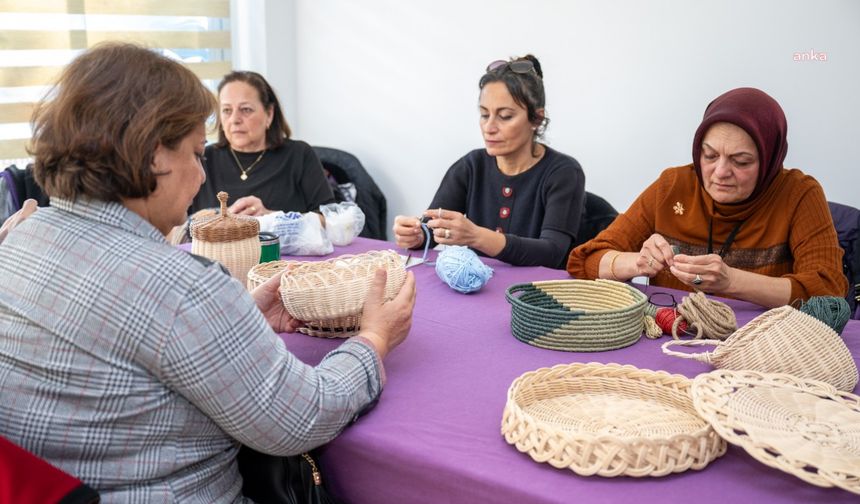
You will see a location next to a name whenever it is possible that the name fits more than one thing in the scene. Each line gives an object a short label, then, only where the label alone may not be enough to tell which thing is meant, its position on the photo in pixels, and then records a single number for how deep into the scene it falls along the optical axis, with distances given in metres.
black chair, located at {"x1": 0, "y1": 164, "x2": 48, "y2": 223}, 3.16
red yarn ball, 1.74
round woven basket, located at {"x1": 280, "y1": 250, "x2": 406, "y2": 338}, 1.63
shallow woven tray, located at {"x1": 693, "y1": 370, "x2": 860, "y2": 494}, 1.10
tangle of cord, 1.70
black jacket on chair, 4.23
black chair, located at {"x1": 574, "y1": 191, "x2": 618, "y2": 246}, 2.88
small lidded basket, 1.96
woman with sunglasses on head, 2.60
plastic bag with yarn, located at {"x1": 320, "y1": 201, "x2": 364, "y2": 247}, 2.57
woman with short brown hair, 1.12
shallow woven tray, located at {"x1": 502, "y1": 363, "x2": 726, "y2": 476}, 1.14
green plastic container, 2.21
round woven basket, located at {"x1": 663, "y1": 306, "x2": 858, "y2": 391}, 1.45
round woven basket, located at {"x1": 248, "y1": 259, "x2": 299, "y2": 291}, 1.82
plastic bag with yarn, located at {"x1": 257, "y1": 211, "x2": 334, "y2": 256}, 2.43
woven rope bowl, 1.62
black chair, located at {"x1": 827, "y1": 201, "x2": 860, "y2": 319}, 2.55
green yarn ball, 1.73
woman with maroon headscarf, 1.98
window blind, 3.67
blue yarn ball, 2.02
